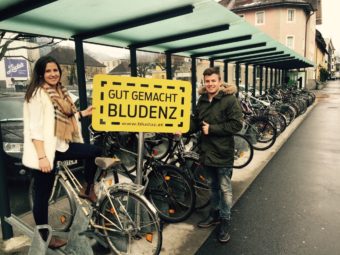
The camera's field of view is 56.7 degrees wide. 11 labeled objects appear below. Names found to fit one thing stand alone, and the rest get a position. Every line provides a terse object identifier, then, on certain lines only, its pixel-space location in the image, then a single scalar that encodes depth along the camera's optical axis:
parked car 4.89
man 3.44
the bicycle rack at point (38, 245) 2.88
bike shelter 3.32
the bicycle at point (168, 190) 3.85
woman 2.88
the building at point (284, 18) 35.44
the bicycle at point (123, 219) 2.90
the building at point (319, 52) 49.33
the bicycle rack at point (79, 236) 2.83
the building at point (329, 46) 87.72
